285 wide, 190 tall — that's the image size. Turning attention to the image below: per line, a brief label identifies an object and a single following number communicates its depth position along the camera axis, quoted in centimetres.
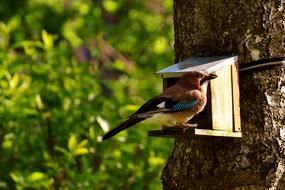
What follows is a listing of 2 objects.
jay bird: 937
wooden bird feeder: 947
